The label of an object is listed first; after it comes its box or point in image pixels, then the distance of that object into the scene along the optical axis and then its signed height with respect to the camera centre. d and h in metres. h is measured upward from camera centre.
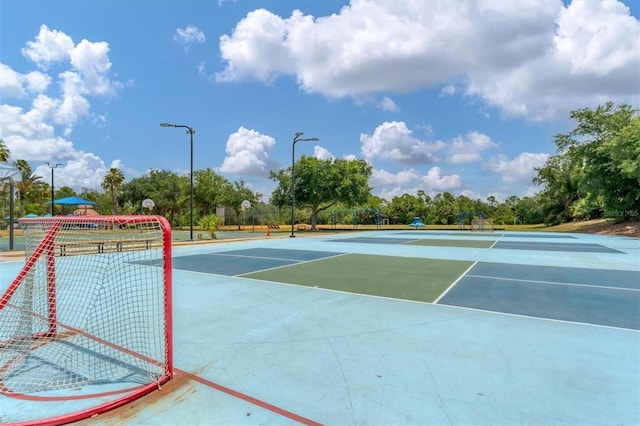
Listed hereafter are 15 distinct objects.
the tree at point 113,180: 46.47 +4.67
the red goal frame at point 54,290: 3.16 -0.80
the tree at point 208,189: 45.72 +3.34
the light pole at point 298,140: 24.54 +5.22
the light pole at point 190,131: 19.52 +4.82
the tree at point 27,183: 36.54 +3.84
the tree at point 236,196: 46.41 +2.48
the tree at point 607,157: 26.78 +4.51
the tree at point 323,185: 35.88 +2.98
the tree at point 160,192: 48.91 +3.26
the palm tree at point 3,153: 24.14 +4.46
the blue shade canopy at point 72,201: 30.21 +1.30
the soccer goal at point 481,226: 37.59 -1.37
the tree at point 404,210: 51.75 +0.49
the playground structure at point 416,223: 45.49 -1.26
